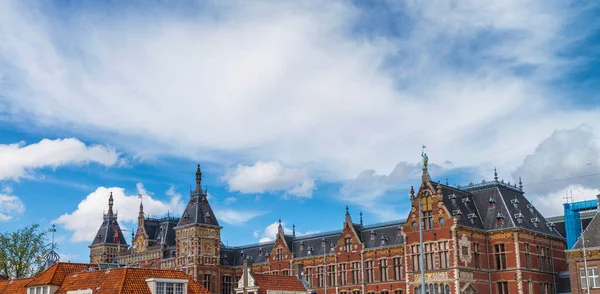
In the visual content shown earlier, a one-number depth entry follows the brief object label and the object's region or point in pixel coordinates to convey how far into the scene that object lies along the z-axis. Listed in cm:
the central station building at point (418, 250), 7562
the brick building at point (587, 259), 6769
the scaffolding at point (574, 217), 7700
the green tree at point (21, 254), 8894
